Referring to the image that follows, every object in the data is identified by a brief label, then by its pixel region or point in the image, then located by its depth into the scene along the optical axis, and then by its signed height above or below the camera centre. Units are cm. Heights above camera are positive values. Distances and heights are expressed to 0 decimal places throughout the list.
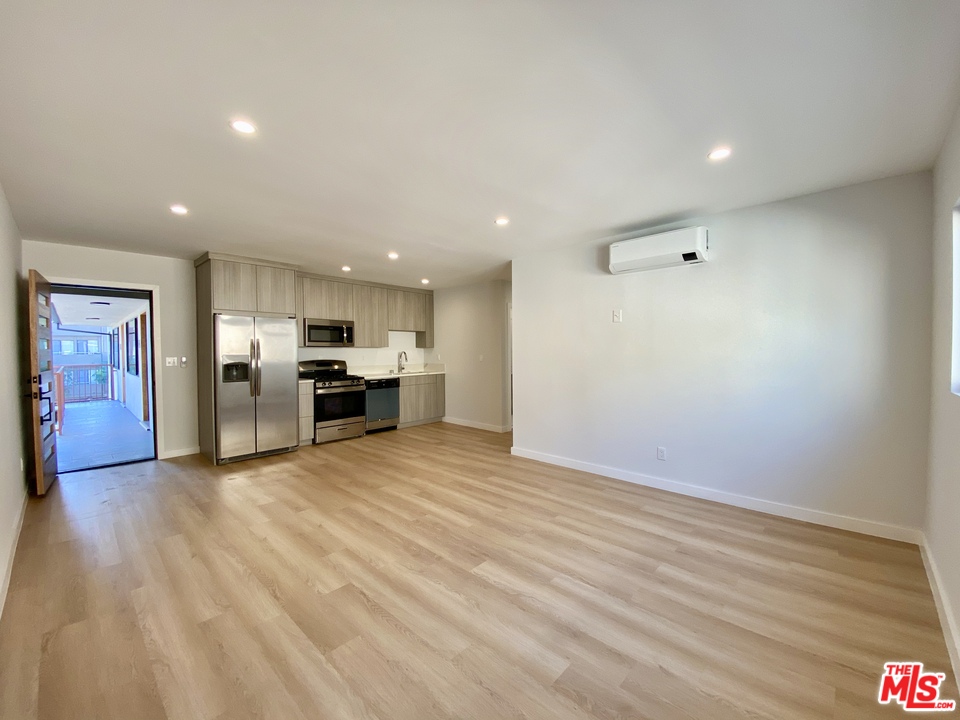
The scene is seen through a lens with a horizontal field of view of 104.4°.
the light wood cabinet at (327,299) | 570 +85
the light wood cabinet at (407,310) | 684 +79
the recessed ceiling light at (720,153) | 220 +118
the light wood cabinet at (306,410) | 539 -83
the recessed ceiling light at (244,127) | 190 +118
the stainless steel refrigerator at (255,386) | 450 -41
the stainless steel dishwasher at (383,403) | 615 -87
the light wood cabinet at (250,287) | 444 +85
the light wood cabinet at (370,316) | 632 +63
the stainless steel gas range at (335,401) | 555 -74
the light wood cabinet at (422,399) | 671 -88
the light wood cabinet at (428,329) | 736 +44
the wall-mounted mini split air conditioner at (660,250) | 320 +90
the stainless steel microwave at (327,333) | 580 +33
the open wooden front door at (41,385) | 344 -28
